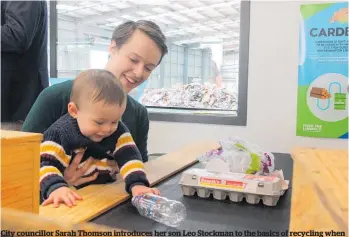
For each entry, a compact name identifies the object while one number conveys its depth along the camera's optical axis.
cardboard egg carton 0.88
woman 1.23
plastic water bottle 0.76
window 2.41
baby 0.98
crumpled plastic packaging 1.00
